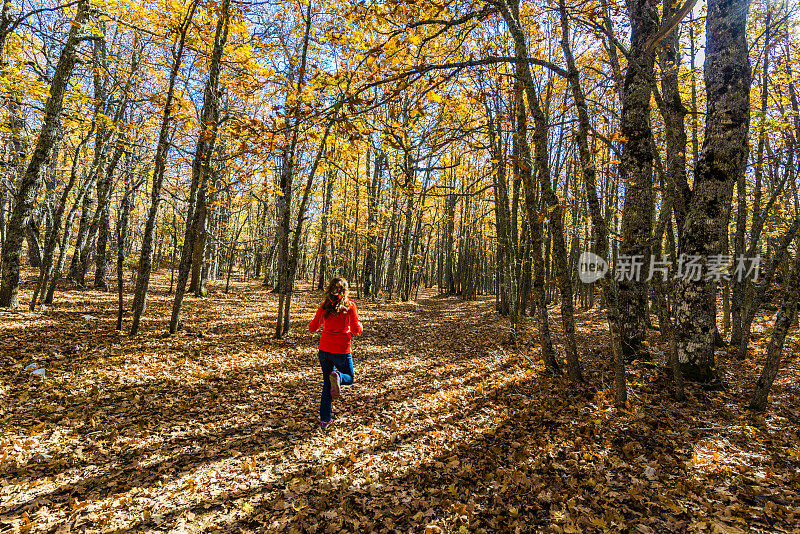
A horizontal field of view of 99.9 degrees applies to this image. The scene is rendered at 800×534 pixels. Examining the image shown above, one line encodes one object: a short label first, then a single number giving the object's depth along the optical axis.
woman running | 4.97
